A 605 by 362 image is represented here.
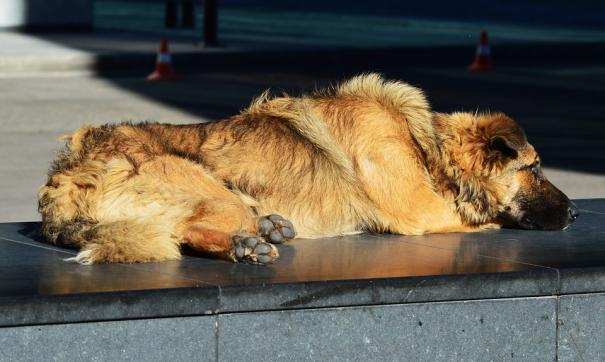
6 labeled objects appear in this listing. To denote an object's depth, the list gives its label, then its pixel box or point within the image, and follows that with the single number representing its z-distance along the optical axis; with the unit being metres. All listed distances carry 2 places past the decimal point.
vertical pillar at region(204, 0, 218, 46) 21.38
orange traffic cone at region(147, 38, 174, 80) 18.55
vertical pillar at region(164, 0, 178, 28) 26.33
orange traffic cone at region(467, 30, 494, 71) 20.41
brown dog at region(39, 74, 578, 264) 5.64
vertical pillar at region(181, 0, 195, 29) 26.42
